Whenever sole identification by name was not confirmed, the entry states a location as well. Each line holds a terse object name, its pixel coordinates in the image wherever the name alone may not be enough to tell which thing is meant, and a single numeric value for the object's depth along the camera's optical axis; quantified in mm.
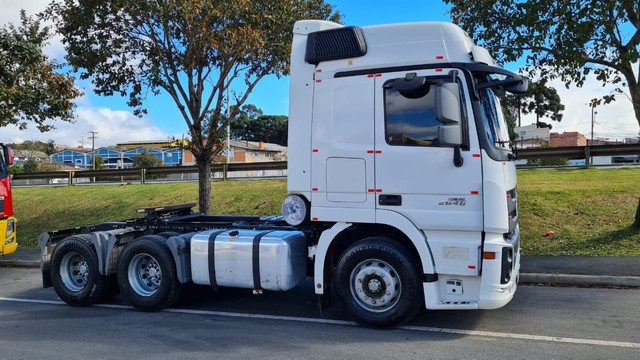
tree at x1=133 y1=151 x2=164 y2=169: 64906
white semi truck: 5156
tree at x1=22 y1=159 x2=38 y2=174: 57669
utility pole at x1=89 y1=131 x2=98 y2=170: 73162
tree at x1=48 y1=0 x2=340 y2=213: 10477
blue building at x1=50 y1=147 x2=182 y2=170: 81688
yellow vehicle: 9664
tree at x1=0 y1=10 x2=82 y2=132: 13133
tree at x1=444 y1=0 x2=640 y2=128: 8508
